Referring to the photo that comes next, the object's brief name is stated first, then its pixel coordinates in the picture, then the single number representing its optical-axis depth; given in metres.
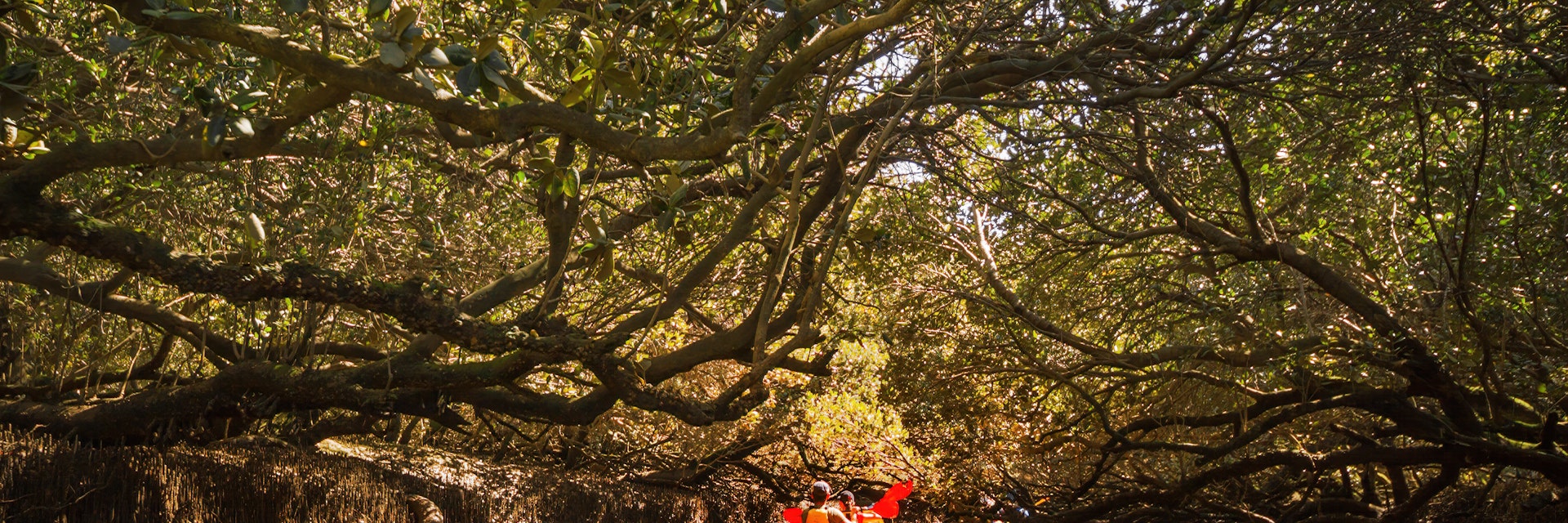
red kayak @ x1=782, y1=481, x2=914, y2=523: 7.03
